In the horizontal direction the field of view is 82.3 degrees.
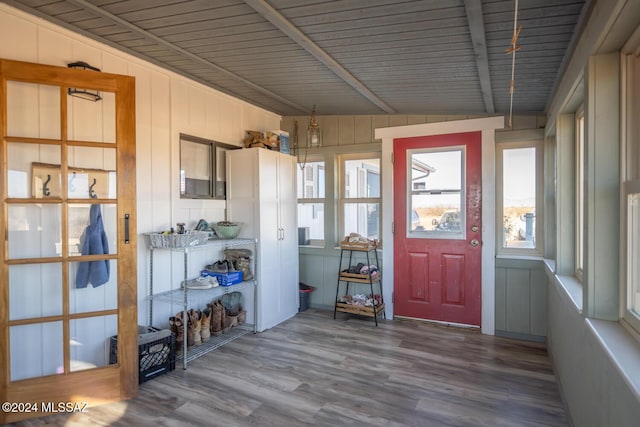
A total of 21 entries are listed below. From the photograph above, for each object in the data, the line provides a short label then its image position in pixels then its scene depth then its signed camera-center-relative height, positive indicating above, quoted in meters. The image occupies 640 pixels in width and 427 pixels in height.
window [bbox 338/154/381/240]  4.36 +0.18
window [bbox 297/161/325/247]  4.62 +0.11
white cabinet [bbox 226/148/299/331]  3.75 -0.05
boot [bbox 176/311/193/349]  3.27 -1.07
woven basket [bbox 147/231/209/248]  2.93 -0.23
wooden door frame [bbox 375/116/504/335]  3.66 +0.13
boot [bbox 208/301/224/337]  3.58 -1.07
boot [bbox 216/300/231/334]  3.65 -1.10
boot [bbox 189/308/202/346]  3.32 -1.05
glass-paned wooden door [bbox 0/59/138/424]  2.26 -0.16
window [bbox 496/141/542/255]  3.57 +0.13
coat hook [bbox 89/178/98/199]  2.49 +0.13
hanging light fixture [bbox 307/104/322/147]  4.21 +0.95
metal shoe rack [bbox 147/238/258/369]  3.01 -0.72
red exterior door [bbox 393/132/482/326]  3.77 -0.19
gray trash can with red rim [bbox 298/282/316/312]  4.48 -1.03
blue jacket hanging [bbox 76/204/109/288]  2.46 -0.26
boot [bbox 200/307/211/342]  3.41 -1.09
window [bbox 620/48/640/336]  1.48 +0.05
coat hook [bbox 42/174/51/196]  2.34 +0.16
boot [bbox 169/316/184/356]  3.17 -1.05
